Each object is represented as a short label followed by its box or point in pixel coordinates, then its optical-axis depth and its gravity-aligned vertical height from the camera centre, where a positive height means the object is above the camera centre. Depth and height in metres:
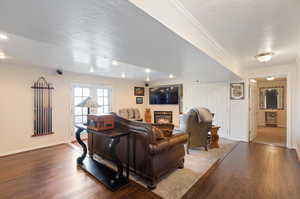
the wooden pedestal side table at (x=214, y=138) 3.94 -1.10
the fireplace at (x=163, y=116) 6.74 -0.80
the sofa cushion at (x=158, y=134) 2.29 -0.57
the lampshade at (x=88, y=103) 3.17 -0.09
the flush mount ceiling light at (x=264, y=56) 2.85 +0.87
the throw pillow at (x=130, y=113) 6.40 -0.63
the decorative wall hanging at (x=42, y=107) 4.07 -0.22
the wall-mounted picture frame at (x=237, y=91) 4.67 +0.27
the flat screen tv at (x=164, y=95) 6.47 +0.21
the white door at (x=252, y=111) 4.68 -0.40
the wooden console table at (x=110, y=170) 2.23 -1.32
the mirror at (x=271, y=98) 6.84 +0.06
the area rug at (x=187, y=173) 2.09 -1.34
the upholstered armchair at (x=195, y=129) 3.61 -0.77
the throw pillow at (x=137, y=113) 6.63 -0.67
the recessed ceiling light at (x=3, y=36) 2.04 +0.93
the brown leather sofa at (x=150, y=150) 2.16 -0.85
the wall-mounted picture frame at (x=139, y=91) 7.03 +0.42
